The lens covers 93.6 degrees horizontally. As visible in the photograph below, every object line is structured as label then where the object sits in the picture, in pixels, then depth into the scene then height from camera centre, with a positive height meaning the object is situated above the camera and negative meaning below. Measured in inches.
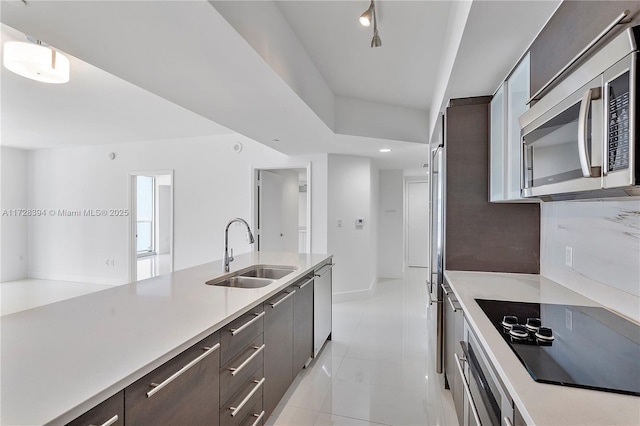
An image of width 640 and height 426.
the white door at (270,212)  198.4 +0.2
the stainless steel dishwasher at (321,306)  107.2 -35.6
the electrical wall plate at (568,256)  65.7 -9.6
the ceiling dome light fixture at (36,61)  90.2 +46.9
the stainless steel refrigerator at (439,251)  92.6 -13.0
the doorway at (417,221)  273.0 -7.7
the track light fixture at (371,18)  70.8 +46.8
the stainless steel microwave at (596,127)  29.2 +10.1
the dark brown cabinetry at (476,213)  84.0 -0.1
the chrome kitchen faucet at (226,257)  88.4 -13.5
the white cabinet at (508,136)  62.5 +18.3
